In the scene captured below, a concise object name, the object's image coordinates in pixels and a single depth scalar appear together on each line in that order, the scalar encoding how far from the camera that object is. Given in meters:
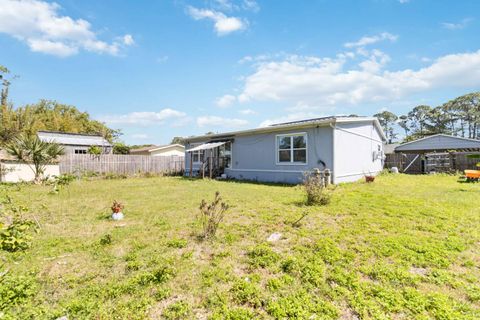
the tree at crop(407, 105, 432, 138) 49.64
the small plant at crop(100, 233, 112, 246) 4.27
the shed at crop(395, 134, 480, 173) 16.52
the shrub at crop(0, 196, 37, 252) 2.00
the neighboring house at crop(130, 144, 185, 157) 30.55
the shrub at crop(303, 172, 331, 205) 6.89
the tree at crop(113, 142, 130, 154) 30.09
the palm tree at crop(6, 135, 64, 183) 12.00
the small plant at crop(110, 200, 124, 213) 5.91
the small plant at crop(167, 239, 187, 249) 4.14
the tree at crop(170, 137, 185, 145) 65.88
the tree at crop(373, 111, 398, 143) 54.69
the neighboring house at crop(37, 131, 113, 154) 24.73
